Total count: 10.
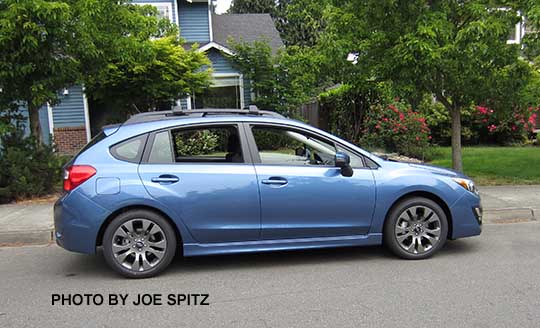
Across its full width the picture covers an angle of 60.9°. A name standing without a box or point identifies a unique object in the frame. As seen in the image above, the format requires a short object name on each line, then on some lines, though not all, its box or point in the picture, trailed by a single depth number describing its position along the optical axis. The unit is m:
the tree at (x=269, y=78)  14.83
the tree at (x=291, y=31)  39.38
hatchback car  4.50
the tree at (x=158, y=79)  12.37
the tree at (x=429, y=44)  7.00
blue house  16.06
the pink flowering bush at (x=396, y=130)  13.04
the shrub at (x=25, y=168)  8.12
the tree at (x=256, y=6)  42.99
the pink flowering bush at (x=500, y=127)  15.44
